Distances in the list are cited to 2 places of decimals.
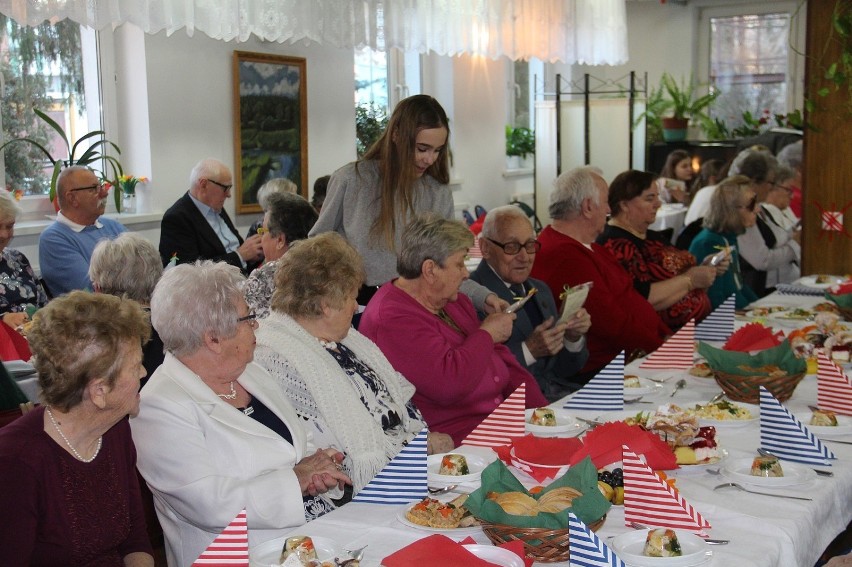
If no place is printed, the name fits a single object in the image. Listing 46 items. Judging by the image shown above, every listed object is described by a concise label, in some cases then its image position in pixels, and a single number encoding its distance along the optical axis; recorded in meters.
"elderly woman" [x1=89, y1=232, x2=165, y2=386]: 3.38
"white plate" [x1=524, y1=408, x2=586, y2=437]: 2.68
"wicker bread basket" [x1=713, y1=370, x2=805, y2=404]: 2.93
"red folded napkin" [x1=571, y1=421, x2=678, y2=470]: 2.28
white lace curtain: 4.42
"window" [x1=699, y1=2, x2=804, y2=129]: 11.38
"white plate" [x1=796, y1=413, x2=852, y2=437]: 2.65
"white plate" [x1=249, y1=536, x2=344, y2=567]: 1.80
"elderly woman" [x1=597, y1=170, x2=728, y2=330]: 4.53
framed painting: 6.43
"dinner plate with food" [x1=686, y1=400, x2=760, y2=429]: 2.72
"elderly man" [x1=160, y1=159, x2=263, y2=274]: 5.36
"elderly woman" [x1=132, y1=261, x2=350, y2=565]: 2.18
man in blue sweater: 4.99
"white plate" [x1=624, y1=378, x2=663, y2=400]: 3.12
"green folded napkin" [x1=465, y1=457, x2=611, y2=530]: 1.81
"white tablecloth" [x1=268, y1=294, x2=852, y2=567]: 1.93
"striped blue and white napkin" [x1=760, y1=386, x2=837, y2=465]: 2.40
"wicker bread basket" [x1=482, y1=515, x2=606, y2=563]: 1.79
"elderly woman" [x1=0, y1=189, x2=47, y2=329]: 4.40
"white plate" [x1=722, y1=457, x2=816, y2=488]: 2.24
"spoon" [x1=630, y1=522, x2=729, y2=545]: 1.94
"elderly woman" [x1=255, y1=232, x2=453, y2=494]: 2.62
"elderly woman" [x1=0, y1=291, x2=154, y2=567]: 1.85
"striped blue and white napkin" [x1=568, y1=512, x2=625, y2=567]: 1.63
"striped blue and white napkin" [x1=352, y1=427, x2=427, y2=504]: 2.17
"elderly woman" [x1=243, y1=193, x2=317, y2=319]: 4.05
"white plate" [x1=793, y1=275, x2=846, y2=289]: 5.21
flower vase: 5.94
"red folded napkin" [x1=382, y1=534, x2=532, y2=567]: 1.73
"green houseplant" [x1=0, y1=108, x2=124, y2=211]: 5.35
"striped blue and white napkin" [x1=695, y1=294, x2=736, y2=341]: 3.99
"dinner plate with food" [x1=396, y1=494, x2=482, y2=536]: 1.99
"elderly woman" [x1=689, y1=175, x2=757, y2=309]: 5.37
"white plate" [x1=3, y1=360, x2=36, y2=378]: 3.44
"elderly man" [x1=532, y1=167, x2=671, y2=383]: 4.13
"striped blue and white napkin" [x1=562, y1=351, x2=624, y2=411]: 2.92
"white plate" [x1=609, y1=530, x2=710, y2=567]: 1.78
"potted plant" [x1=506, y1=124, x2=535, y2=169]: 10.23
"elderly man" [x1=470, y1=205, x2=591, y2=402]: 3.77
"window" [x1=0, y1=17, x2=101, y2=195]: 5.43
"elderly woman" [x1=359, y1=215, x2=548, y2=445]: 3.08
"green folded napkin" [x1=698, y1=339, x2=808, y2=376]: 2.99
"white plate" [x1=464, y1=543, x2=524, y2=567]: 1.75
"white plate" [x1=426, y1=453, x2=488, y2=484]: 2.28
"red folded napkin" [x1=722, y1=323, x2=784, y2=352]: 3.51
